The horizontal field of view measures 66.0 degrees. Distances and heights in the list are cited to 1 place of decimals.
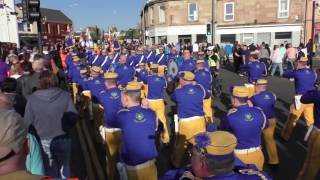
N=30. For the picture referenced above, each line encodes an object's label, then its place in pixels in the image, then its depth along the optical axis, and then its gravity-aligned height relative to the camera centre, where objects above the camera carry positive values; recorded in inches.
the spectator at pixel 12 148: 54.2 -20.4
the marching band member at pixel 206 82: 266.0 -31.0
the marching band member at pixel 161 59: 458.6 -10.6
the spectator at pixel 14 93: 153.1 -23.0
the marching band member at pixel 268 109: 190.4 -45.0
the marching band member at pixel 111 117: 170.5 -45.0
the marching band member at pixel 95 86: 241.3 -30.8
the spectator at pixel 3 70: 275.7 -15.1
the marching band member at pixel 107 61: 410.2 -11.6
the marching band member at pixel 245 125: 137.1 -40.9
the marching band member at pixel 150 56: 463.4 -4.2
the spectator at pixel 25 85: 193.8 -22.8
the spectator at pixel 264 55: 602.1 -8.3
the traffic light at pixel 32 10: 322.7 +59.8
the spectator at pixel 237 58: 641.4 -15.5
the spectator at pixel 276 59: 552.9 -17.4
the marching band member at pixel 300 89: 232.8 -36.9
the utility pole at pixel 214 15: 1064.1 +161.7
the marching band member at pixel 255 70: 297.2 -21.9
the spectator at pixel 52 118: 138.3 -35.2
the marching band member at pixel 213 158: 67.0 -28.9
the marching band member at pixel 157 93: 240.5 -38.3
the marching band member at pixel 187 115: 187.0 -47.1
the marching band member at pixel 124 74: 307.3 -24.4
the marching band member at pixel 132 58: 427.2 -7.1
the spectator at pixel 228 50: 833.5 +7.9
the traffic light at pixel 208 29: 823.6 +79.1
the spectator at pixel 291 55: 568.2 -8.8
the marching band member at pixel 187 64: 340.9 -15.0
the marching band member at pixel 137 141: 132.1 -46.5
